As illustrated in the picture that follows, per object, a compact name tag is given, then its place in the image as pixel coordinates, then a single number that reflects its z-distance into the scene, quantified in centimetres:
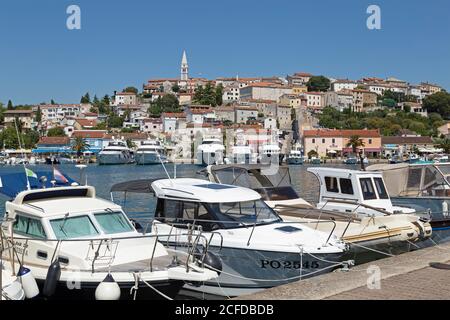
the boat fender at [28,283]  894
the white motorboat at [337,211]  1363
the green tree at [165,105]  17125
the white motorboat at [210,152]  8444
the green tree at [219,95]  17872
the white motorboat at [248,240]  1123
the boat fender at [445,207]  1719
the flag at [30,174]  1354
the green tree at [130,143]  12288
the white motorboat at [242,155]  8419
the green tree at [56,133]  14112
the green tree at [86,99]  19362
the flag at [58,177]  1485
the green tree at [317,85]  19975
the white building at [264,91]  17969
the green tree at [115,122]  16275
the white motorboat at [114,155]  9800
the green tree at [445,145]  11275
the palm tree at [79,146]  11644
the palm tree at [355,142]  11322
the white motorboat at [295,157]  10700
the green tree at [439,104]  17862
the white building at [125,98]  19168
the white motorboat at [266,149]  8349
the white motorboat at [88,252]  903
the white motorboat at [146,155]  9519
